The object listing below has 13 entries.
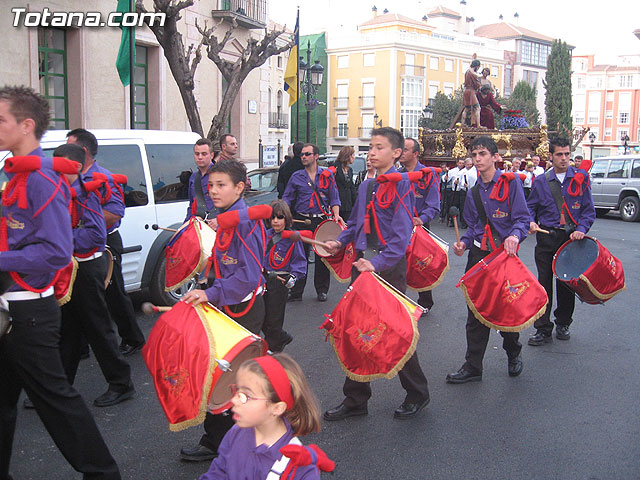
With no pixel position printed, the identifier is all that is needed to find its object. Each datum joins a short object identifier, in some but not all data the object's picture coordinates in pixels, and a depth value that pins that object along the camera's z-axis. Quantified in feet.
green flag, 42.91
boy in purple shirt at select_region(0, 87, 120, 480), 10.23
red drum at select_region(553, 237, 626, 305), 20.58
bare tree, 40.45
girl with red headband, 7.91
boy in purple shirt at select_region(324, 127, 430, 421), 15.28
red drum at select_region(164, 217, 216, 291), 20.36
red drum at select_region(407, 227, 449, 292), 23.50
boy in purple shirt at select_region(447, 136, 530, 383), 18.17
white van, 22.88
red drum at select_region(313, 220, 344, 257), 21.72
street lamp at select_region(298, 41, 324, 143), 65.90
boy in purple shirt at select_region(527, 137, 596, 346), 21.57
